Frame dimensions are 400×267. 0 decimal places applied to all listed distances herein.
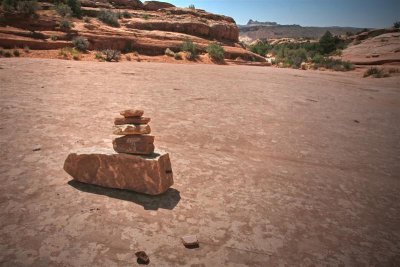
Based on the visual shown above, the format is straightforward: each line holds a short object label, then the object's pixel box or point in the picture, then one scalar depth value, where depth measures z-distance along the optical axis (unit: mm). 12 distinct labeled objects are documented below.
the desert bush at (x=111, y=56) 18109
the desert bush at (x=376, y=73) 20156
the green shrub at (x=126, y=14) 28645
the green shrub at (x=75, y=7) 25391
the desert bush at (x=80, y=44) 19312
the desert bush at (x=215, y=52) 25234
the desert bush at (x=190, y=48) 24039
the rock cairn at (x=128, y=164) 3260
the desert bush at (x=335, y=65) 24750
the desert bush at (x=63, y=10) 23188
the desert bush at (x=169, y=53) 23375
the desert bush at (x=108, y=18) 25375
